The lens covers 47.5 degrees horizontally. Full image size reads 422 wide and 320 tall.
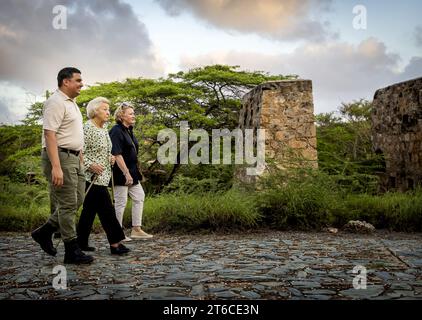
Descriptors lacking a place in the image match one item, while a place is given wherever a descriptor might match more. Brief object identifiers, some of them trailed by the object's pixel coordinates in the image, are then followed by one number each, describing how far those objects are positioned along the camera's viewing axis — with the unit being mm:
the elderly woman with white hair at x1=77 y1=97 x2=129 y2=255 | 5406
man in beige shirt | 4670
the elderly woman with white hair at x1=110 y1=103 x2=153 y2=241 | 6273
